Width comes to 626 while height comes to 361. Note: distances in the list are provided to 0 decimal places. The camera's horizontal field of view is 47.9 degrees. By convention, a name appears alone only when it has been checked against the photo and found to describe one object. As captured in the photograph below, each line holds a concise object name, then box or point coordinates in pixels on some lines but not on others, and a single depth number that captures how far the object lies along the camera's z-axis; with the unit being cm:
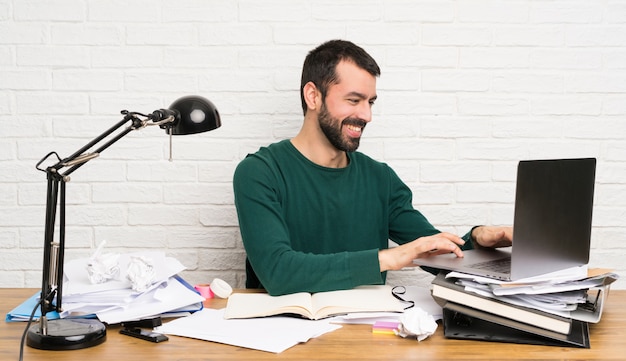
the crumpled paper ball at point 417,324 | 138
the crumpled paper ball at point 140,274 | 157
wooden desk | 130
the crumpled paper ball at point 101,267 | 160
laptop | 137
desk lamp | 135
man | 201
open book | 153
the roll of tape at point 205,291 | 176
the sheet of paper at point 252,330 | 137
